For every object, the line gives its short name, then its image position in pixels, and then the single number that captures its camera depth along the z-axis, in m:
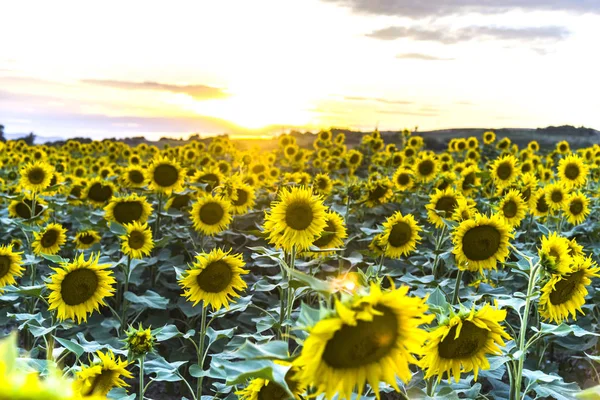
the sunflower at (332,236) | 4.13
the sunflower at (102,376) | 2.25
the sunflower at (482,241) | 3.77
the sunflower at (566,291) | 2.87
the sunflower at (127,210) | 5.32
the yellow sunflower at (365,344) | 1.19
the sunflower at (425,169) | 7.85
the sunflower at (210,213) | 5.14
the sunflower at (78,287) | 3.20
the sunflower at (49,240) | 5.01
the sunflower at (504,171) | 7.18
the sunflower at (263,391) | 2.03
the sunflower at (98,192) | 6.75
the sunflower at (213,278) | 3.22
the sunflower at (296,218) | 3.12
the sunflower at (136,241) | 4.41
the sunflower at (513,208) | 5.34
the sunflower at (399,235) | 4.57
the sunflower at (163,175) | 6.08
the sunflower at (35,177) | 6.29
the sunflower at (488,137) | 14.01
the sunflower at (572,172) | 7.66
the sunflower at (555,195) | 6.38
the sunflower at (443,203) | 5.39
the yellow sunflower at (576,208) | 6.25
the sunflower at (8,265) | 4.05
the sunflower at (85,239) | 5.51
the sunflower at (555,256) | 2.67
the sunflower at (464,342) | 1.93
